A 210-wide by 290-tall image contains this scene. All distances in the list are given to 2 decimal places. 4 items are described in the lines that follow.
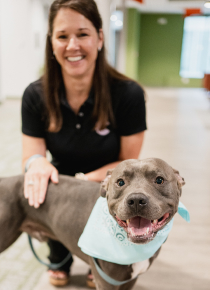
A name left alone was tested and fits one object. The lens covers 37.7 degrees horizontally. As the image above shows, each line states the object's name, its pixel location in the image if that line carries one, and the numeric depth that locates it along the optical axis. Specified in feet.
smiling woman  5.19
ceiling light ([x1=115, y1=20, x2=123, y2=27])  42.50
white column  13.40
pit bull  3.11
